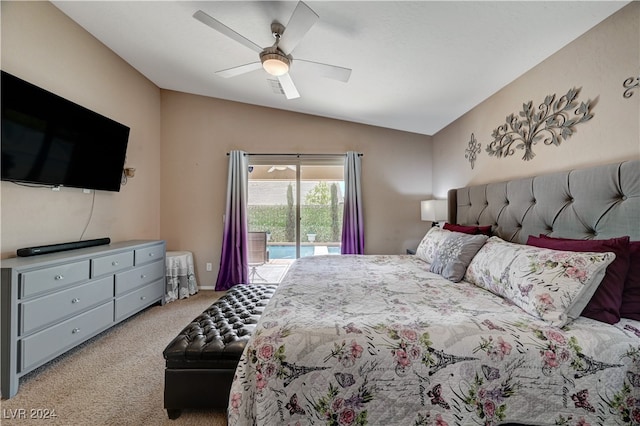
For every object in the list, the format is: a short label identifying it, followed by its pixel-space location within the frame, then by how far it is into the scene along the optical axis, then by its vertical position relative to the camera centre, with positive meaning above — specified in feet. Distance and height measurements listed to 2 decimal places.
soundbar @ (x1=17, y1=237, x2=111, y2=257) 6.22 -0.84
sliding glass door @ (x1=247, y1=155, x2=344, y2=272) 12.48 +0.61
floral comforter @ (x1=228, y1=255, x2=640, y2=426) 3.08 -2.04
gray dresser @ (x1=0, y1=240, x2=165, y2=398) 5.11 -2.11
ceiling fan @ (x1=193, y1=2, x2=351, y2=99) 4.98 +4.04
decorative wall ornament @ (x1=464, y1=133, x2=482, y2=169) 8.63 +2.39
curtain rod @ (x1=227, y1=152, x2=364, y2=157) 12.08 +3.07
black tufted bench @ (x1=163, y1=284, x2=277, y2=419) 4.36 -2.75
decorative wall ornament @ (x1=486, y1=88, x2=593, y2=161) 5.34 +2.27
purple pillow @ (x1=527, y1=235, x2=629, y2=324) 3.57 -1.06
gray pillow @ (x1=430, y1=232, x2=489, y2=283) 5.83 -0.97
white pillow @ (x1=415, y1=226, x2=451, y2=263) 7.43 -0.86
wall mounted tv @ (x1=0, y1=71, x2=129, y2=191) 6.01 +2.23
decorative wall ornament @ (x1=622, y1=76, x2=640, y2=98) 4.29 +2.32
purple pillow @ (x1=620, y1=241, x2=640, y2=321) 3.67 -1.12
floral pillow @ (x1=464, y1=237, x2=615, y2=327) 3.55 -1.02
